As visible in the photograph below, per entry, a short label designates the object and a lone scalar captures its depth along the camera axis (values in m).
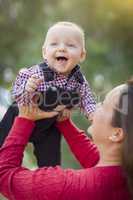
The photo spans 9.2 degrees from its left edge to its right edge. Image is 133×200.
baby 2.46
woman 2.18
